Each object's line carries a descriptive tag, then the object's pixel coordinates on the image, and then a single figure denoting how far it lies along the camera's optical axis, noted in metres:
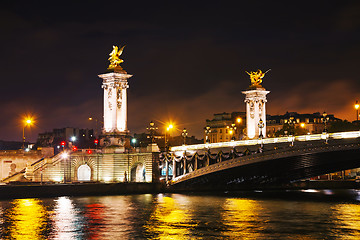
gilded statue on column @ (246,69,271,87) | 114.19
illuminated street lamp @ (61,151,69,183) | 104.97
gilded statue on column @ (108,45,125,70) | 107.25
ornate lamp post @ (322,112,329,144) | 72.64
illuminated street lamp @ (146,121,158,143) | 99.06
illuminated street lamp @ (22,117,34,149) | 101.73
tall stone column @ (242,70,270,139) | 113.75
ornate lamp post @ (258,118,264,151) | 83.94
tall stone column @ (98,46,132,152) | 105.25
